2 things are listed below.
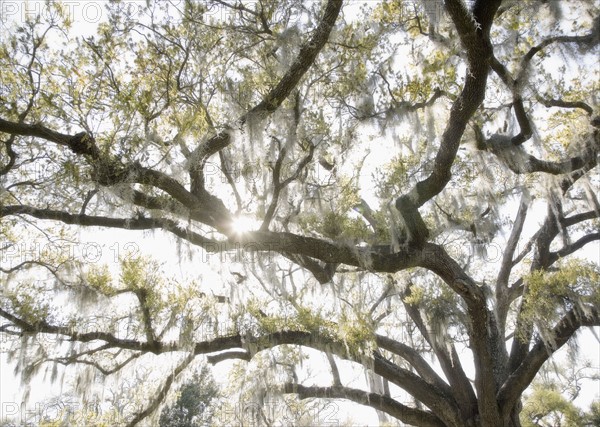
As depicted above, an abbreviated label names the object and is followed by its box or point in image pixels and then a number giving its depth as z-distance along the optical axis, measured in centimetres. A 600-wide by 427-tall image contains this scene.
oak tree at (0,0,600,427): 436
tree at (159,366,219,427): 1847
